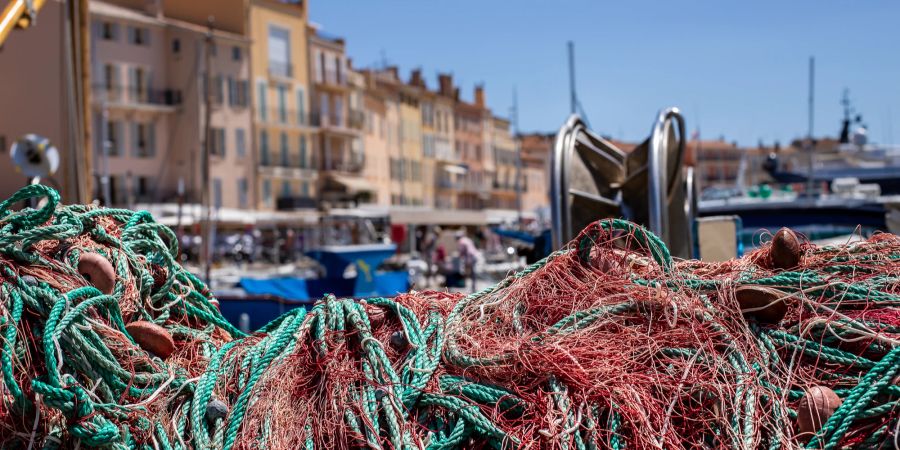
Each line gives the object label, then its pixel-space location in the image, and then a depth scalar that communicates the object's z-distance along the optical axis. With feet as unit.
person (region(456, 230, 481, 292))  67.56
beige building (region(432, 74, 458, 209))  243.40
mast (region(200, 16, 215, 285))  60.64
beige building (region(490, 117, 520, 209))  280.10
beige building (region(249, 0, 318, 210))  173.58
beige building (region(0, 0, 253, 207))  149.69
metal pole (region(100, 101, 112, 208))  56.65
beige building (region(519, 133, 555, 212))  295.89
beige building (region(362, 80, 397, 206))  206.69
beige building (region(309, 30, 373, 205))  188.85
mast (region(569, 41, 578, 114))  63.78
